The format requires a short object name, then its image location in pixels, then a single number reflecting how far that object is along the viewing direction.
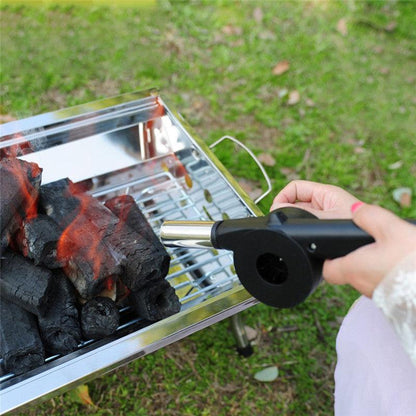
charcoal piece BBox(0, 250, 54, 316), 1.39
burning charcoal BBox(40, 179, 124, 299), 1.44
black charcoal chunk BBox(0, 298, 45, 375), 1.34
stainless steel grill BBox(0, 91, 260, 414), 1.45
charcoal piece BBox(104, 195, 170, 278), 1.53
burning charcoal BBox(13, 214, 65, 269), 1.41
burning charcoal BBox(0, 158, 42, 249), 1.42
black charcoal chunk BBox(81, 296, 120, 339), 1.41
